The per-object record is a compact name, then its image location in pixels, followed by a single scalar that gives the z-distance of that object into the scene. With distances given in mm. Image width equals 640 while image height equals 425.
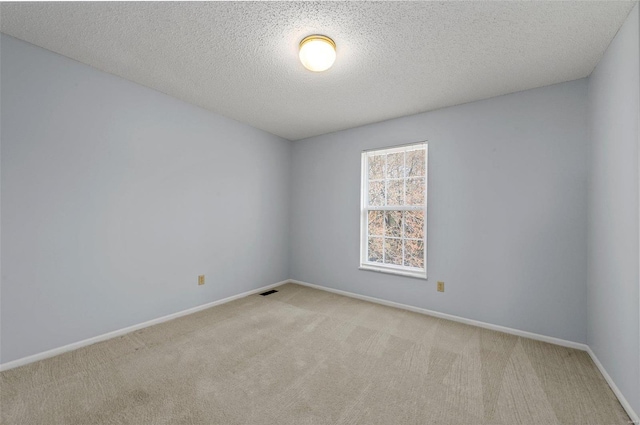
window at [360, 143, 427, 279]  3352
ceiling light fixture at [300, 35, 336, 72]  1904
